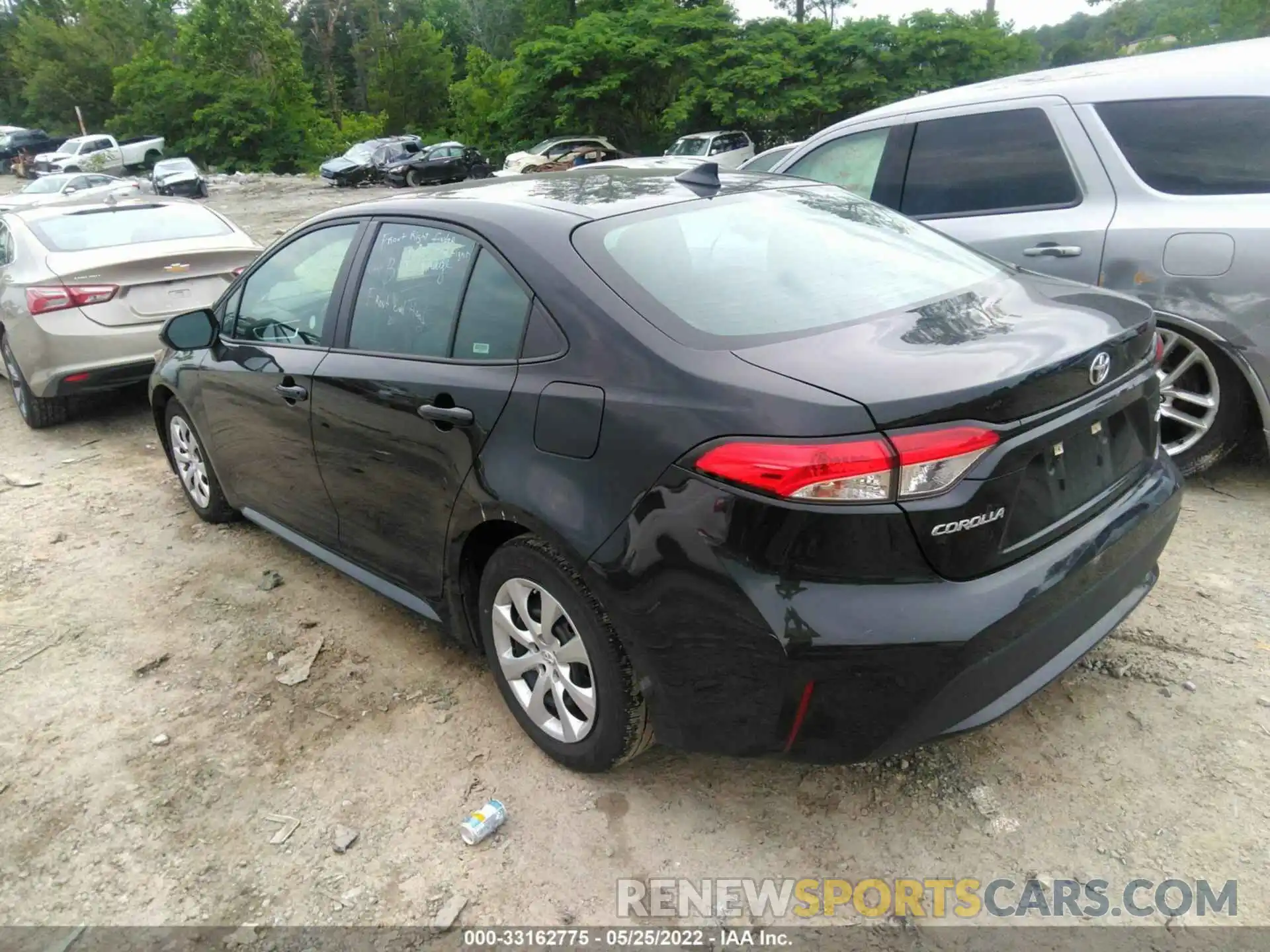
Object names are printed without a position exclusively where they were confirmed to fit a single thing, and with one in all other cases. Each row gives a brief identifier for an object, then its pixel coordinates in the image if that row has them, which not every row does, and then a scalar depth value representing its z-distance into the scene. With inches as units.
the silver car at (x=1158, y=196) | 146.5
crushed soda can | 96.3
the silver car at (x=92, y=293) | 230.7
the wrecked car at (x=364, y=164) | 1277.1
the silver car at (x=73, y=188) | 798.5
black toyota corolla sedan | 76.9
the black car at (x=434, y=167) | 1234.0
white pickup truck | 1408.7
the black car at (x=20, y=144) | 1818.4
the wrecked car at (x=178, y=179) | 1140.5
